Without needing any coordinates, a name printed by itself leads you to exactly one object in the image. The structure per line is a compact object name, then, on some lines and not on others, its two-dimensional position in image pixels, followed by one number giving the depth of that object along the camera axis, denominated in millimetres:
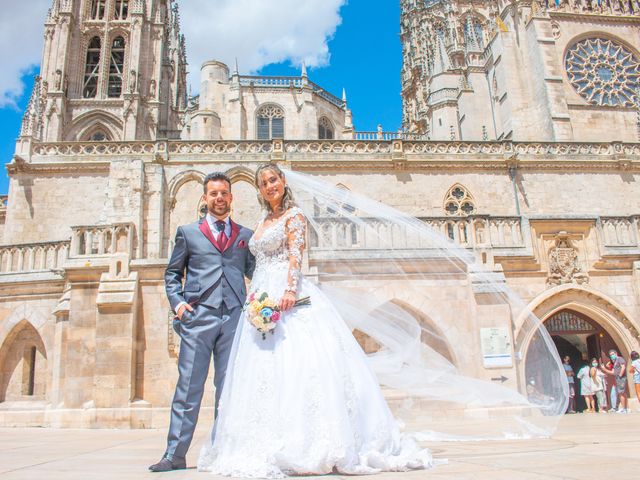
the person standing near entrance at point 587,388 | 12055
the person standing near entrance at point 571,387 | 12031
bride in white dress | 3588
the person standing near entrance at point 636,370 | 11492
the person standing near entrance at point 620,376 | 11789
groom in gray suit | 4074
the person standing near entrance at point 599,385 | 11984
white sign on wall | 11062
